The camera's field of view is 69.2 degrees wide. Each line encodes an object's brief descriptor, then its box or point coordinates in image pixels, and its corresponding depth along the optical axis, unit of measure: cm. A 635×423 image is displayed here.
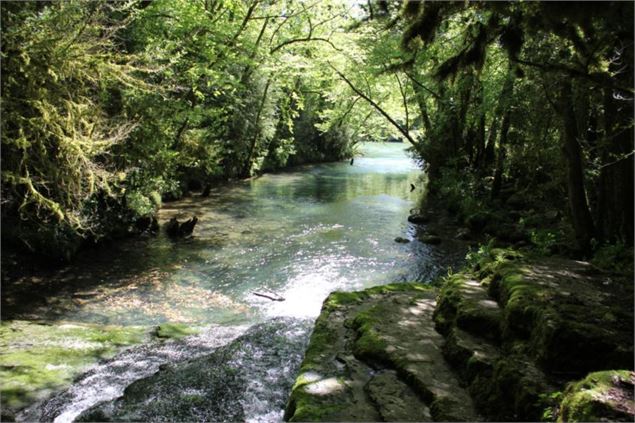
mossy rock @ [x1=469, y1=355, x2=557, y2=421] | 360
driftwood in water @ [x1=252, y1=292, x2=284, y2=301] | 993
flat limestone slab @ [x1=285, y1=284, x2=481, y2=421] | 417
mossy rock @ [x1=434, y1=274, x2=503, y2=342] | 497
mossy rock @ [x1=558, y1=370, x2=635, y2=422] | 288
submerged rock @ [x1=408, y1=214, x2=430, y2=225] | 1734
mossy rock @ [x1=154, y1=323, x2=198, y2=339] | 772
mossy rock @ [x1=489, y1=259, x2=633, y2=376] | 382
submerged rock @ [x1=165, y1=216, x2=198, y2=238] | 1454
